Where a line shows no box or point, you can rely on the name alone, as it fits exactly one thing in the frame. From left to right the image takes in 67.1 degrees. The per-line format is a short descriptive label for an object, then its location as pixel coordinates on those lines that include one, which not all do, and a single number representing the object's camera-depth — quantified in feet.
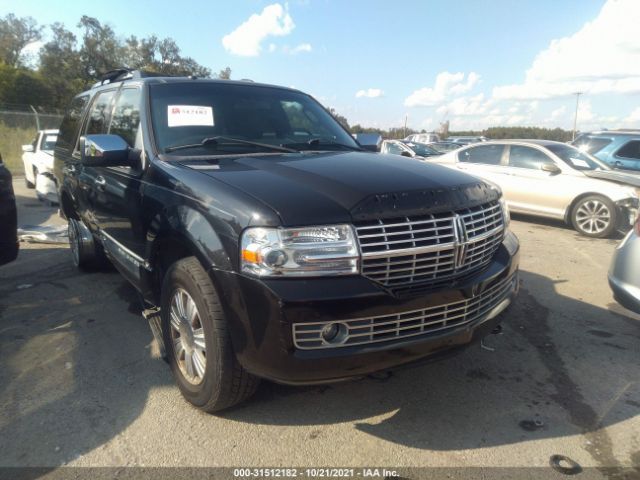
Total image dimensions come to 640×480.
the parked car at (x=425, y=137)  117.08
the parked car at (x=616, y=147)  33.86
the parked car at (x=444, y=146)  71.70
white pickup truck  32.50
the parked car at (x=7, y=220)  13.65
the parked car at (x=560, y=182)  26.27
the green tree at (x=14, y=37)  181.56
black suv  7.27
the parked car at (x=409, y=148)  54.31
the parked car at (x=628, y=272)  11.01
